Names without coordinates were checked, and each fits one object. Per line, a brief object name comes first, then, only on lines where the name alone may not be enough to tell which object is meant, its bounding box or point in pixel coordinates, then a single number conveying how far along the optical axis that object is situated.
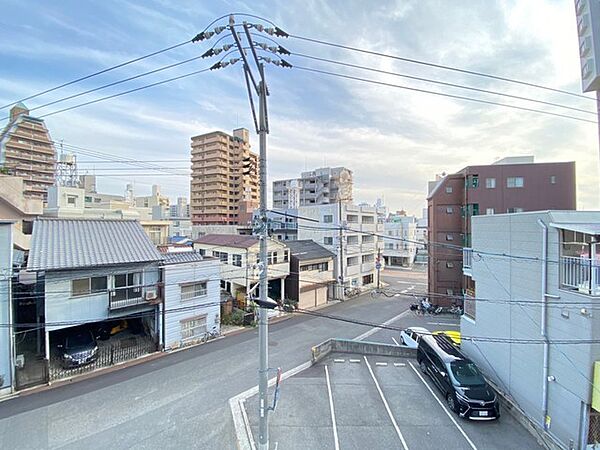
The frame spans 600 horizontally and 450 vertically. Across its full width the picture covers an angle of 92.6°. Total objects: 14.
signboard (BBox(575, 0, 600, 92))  10.80
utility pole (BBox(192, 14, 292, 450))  5.50
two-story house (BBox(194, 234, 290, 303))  19.12
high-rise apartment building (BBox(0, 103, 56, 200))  41.03
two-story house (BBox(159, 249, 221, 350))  13.46
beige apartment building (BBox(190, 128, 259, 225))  52.25
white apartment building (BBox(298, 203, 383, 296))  24.90
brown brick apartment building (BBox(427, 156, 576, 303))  18.83
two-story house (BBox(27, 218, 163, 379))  10.81
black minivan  8.30
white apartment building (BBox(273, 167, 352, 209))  50.66
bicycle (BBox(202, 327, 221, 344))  14.61
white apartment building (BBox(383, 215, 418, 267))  43.50
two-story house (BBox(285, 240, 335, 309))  20.95
